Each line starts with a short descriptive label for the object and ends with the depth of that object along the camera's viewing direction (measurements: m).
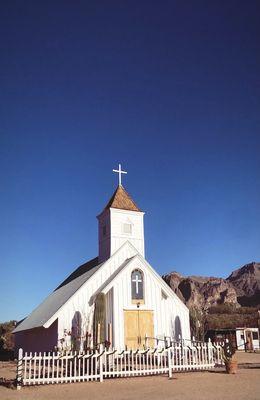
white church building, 24.47
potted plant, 17.03
